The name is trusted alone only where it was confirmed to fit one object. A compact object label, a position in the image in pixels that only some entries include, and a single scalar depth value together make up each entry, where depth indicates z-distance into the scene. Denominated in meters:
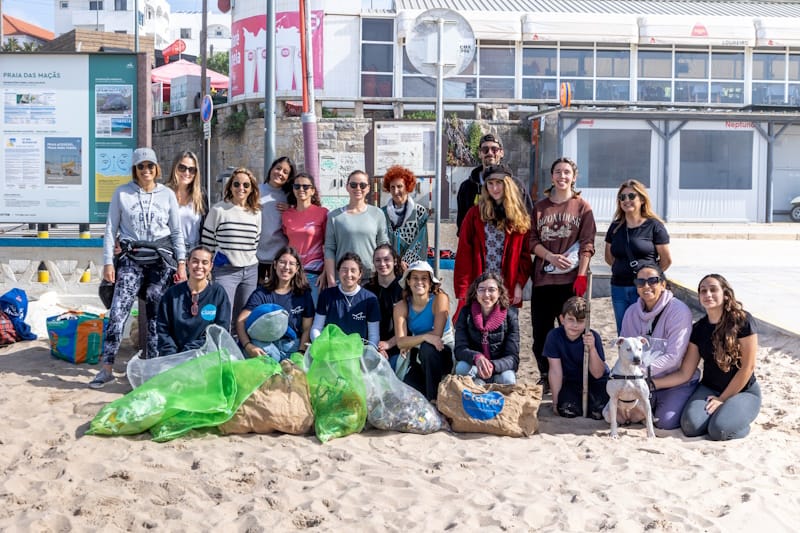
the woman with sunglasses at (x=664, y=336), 5.79
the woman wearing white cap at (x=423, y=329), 6.27
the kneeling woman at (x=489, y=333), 6.07
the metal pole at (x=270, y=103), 11.34
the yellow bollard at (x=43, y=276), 10.04
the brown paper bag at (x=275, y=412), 5.46
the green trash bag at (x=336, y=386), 5.50
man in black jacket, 6.74
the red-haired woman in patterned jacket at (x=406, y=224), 7.00
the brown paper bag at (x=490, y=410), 5.55
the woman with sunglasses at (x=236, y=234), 6.69
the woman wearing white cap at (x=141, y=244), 6.53
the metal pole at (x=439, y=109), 7.25
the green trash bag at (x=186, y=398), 5.34
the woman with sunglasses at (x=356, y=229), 6.66
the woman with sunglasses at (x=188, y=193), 6.88
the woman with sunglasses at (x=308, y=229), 6.85
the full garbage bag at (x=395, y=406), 5.57
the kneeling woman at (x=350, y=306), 6.32
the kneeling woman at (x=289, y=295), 6.42
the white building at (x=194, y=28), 76.88
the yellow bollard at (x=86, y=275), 10.39
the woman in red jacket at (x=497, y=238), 6.41
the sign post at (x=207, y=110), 13.83
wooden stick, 5.89
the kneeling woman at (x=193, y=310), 6.31
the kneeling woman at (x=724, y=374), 5.55
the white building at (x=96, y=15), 64.25
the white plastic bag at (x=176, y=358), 5.85
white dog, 5.53
